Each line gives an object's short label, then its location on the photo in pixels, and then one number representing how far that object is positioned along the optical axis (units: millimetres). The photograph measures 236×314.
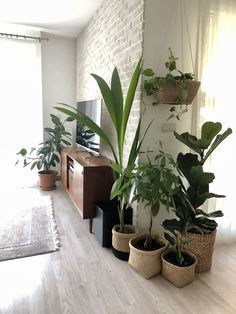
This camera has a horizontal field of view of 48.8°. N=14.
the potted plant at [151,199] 1854
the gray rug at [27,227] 2398
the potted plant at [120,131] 2023
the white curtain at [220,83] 2359
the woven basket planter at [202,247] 2090
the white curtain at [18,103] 4004
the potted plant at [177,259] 1929
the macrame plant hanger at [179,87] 2088
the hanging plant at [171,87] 2072
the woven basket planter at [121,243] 2229
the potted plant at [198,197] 2051
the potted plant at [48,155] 3982
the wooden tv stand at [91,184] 2631
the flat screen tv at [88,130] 3021
